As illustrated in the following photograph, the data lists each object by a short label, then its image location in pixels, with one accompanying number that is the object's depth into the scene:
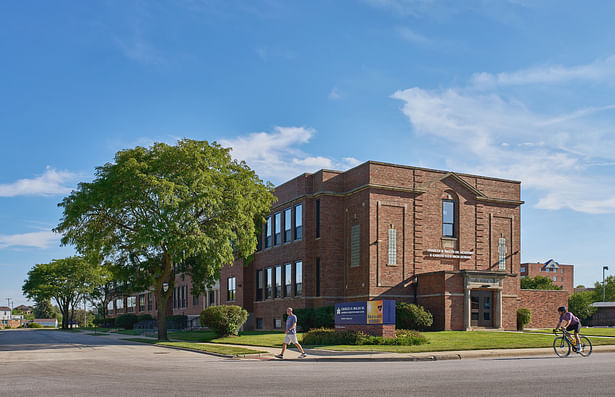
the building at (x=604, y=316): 58.89
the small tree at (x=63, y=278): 86.12
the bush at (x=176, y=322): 57.41
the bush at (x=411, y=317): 34.25
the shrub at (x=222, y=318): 35.03
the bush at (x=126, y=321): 63.84
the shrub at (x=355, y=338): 25.94
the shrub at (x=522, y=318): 38.50
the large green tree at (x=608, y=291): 112.58
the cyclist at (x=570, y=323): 21.81
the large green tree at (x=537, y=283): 102.88
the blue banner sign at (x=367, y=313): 26.33
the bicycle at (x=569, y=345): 21.81
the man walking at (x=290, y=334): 22.29
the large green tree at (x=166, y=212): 33.00
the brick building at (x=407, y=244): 37.16
